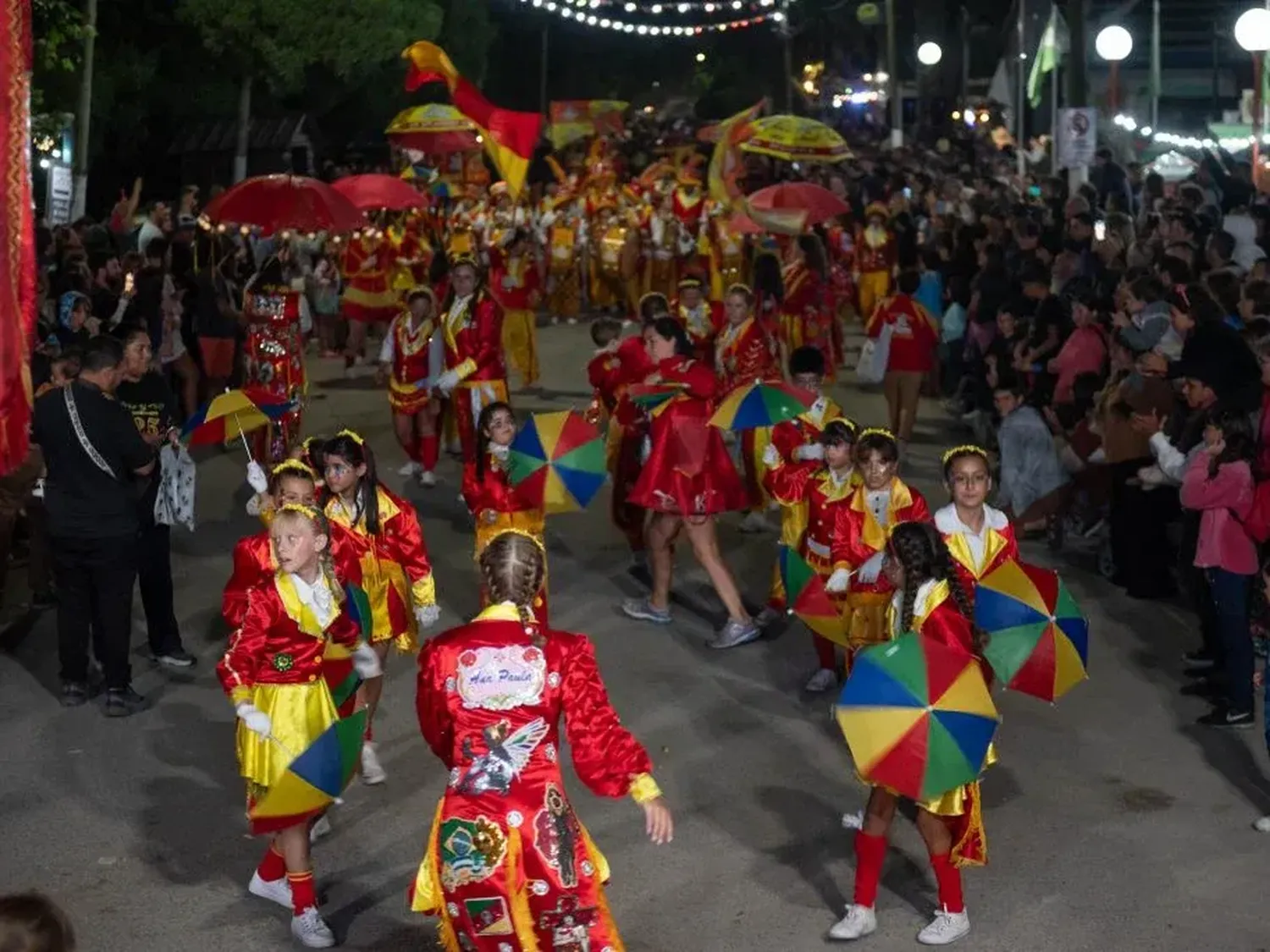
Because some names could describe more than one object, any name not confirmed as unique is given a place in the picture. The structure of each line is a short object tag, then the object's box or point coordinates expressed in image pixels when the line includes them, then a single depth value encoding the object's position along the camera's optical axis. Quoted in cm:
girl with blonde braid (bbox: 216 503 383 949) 657
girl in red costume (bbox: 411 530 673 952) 536
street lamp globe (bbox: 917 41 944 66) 3741
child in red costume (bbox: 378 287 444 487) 1436
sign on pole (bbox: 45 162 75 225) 2144
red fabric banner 300
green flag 2481
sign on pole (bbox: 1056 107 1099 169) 2003
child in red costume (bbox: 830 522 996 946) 661
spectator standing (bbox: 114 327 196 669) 1013
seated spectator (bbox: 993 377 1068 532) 1250
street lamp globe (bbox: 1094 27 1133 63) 2081
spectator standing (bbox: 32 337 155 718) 917
